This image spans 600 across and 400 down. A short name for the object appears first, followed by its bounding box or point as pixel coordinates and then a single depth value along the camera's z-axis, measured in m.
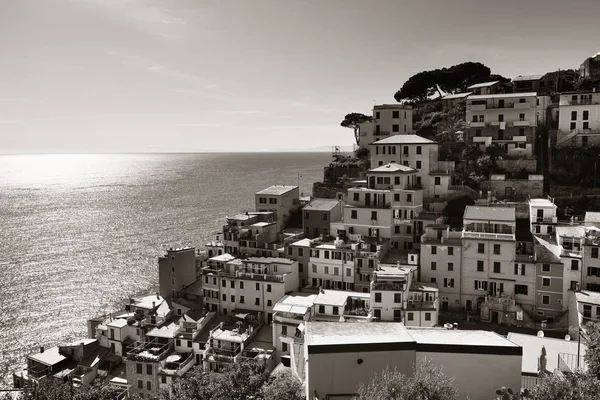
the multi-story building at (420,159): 63.28
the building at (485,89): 81.31
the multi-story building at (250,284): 52.31
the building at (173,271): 63.25
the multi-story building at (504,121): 67.81
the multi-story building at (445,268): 49.72
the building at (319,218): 62.91
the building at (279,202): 69.62
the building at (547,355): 24.80
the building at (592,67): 83.62
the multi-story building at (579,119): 65.00
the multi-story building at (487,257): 47.72
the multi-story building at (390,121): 80.31
